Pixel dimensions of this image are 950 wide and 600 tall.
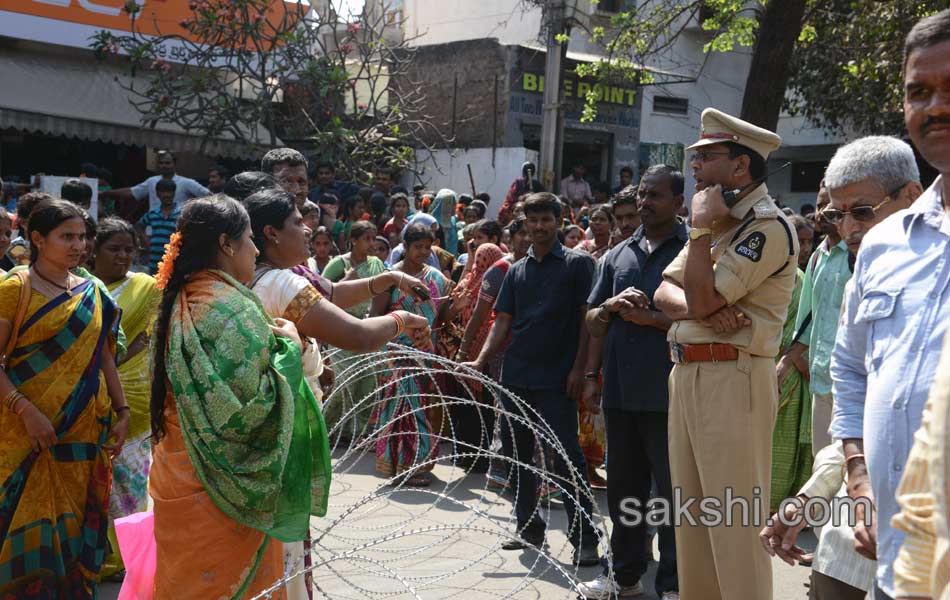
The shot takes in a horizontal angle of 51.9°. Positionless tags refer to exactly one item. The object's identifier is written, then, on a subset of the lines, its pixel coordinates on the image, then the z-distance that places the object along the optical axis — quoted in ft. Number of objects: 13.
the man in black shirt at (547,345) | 18.42
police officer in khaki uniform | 12.79
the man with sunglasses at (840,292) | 8.73
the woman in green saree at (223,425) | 10.57
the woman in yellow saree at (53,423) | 14.47
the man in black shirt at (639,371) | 15.58
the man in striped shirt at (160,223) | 32.14
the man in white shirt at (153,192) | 34.94
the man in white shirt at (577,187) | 55.67
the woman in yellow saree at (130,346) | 17.79
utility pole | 48.34
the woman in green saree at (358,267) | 27.32
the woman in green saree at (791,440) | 20.59
